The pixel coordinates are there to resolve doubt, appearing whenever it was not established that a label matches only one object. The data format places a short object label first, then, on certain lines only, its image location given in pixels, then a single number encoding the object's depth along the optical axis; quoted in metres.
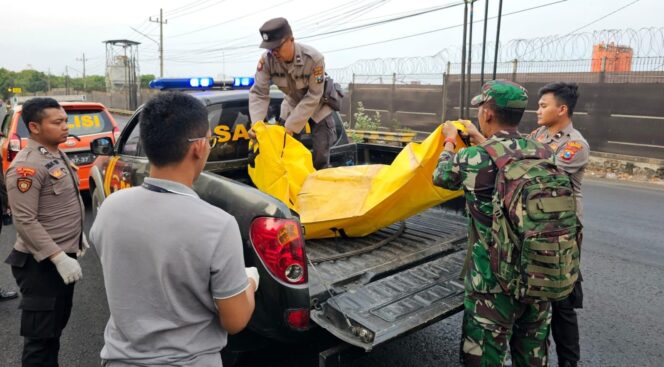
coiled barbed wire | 11.69
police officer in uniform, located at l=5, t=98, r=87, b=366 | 2.38
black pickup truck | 2.04
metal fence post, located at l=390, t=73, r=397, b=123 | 16.55
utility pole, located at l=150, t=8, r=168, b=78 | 37.72
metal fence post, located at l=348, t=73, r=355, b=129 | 18.00
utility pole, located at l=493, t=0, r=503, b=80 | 9.12
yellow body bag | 2.74
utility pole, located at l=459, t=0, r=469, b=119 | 9.70
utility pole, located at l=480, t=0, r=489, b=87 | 9.16
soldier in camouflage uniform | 2.09
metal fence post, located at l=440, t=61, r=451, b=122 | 14.17
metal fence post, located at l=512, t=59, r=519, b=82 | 12.23
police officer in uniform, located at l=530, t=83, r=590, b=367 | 2.63
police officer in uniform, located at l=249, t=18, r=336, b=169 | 3.39
